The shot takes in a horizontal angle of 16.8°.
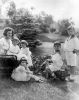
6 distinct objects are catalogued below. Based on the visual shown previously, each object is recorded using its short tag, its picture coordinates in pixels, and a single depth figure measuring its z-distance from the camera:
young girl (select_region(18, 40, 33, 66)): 3.94
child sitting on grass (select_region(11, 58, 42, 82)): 3.85
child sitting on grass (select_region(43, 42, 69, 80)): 3.96
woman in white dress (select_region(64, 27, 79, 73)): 4.09
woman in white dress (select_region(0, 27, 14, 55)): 3.87
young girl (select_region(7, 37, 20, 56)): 3.94
